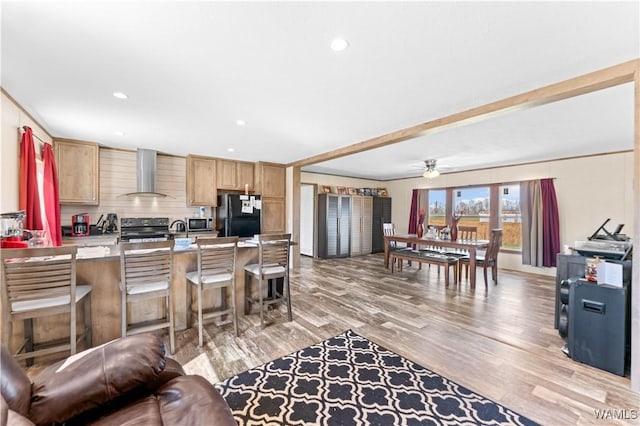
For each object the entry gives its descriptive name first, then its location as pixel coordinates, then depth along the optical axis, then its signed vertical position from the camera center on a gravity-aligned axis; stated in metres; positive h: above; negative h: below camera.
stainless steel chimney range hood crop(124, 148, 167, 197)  4.58 +0.67
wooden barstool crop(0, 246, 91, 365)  1.82 -0.57
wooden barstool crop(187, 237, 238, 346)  2.55 -0.58
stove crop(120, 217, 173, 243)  4.49 -0.32
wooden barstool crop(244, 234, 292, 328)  2.88 -0.63
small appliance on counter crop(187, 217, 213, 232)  5.04 -0.26
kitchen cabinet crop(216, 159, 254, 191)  5.38 +0.76
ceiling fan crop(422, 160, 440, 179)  5.24 +0.94
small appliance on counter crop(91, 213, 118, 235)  4.42 -0.23
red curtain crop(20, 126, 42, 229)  2.78 +0.31
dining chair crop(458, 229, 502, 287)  4.50 -0.81
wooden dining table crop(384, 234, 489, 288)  4.37 -0.57
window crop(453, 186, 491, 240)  6.36 +0.12
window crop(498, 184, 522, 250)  5.89 -0.12
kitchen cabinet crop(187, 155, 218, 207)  5.06 +0.58
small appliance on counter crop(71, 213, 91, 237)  4.07 -0.23
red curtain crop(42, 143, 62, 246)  3.33 +0.18
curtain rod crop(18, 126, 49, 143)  2.78 +0.87
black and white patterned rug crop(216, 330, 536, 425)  1.63 -1.27
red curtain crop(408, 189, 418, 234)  7.54 -0.04
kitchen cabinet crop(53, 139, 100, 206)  3.98 +0.62
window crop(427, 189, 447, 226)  7.16 +0.15
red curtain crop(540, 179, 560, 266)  5.22 -0.24
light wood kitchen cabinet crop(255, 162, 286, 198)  5.66 +0.68
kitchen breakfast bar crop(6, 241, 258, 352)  2.28 -0.85
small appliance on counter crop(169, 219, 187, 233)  5.07 -0.29
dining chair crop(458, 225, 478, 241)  5.27 -0.43
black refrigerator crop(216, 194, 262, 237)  5.08 -0.08
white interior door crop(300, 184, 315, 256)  7.36 -0.20
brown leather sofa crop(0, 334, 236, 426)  0.98 -0.73
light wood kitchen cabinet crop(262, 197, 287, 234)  5.70 -0.10
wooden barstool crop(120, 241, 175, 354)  2.22 -0.56
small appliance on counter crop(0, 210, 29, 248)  2.24 -0.18
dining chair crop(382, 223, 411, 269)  6.04 -0.43
